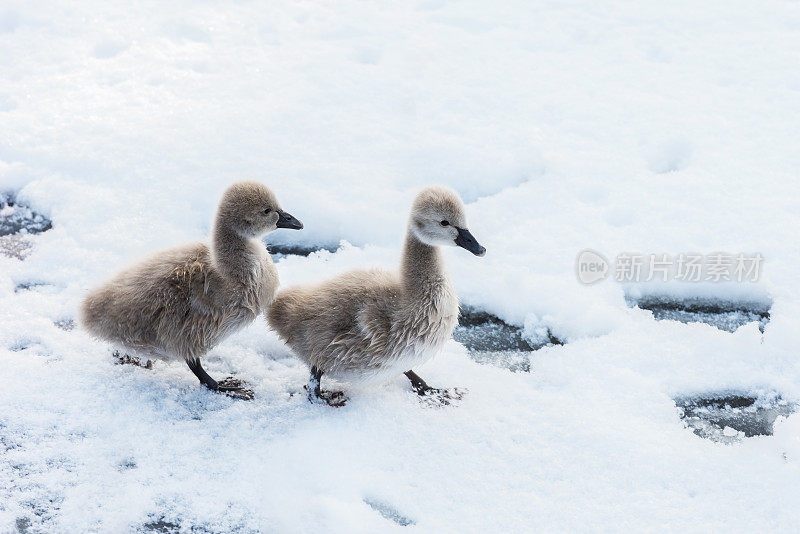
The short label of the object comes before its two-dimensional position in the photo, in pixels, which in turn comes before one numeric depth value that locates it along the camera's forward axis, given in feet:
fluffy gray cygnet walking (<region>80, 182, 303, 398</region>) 27.02
